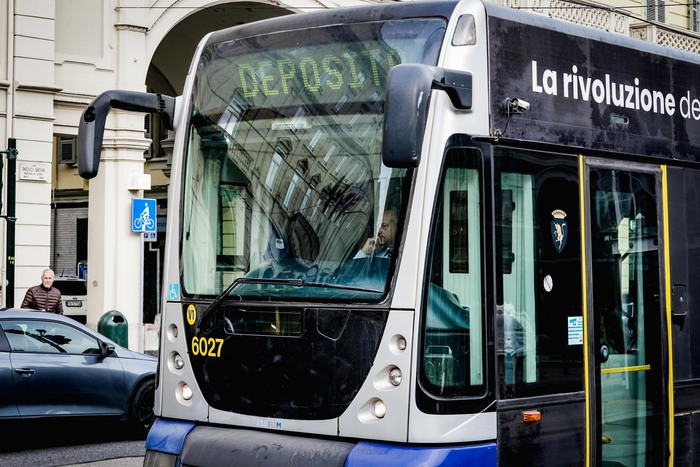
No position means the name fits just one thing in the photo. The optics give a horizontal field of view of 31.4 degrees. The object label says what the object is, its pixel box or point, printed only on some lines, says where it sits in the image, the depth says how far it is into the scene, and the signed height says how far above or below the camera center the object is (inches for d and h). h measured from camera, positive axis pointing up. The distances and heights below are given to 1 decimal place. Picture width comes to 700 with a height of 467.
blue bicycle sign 833.5 +58.5
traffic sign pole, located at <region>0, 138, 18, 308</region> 685.9 +46.8
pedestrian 692.7 +3.4
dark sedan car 484.4 -28.1
